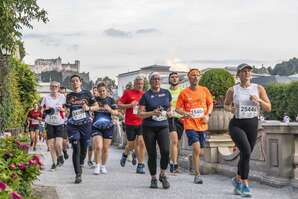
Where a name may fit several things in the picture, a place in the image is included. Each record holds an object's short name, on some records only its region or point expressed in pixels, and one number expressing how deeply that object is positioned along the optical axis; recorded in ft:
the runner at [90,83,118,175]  38.47
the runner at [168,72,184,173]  37.32
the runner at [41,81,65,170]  40.22
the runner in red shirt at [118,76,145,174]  39.60
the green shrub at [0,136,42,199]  18.45
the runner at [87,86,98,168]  44.12
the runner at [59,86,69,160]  47.78
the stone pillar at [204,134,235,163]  39.01
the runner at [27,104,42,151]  65.56
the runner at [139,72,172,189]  30.45
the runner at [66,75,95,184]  34.04
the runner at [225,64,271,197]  27.66
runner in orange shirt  33.42
